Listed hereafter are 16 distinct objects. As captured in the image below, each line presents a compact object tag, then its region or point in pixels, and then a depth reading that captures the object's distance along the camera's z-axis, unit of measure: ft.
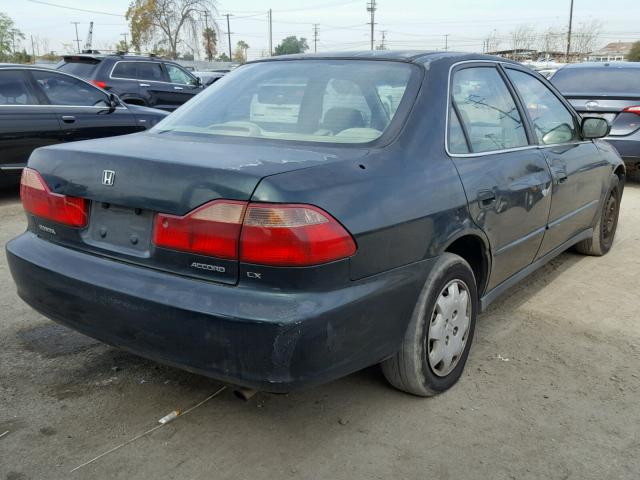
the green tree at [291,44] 219.00
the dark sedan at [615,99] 25.27
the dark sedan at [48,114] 21.94
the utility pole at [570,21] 177.02
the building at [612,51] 227.81
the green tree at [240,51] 297.94
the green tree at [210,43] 199.99
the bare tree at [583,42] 223.30
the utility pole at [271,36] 199.72
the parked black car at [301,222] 7.15
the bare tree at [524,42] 226.38
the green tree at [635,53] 175.94
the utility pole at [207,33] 179.32
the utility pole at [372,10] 225.31
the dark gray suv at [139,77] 40.86
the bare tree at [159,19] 173.68
